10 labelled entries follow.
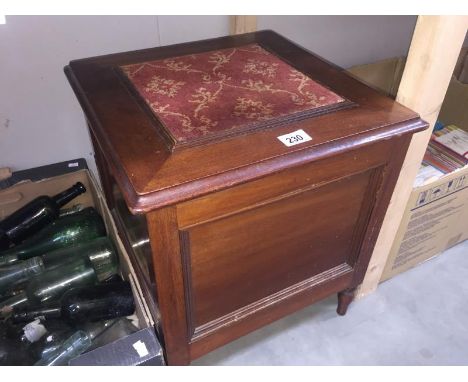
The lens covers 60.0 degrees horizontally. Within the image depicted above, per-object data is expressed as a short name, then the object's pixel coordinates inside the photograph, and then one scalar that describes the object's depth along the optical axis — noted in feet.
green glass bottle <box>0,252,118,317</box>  3.06
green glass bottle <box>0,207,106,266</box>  3.38
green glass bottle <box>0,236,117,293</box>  3.18
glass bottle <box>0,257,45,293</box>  3.18
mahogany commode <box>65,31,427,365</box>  1.93
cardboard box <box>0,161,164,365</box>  2.38
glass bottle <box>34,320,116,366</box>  2.65
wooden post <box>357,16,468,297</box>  2.32
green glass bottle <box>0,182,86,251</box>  3.43
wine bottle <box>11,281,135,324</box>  2.84
